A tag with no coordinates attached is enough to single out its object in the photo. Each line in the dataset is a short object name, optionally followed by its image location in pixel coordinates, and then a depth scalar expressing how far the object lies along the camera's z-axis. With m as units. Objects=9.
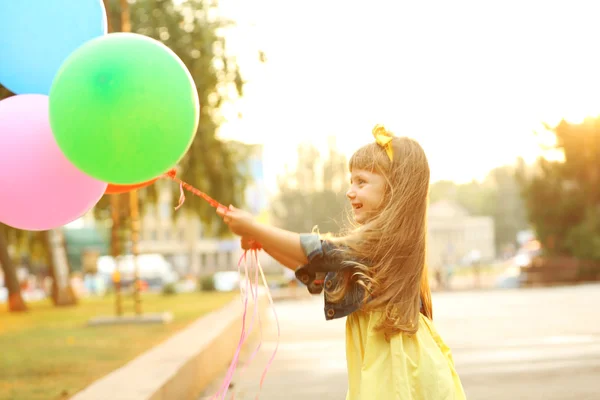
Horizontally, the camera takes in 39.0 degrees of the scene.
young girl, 3.16
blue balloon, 4.18
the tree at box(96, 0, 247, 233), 16.30
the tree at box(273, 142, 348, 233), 69.19
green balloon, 3.11
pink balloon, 3.63
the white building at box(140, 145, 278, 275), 84.06
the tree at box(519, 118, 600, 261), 30.34
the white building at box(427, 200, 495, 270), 75.81
